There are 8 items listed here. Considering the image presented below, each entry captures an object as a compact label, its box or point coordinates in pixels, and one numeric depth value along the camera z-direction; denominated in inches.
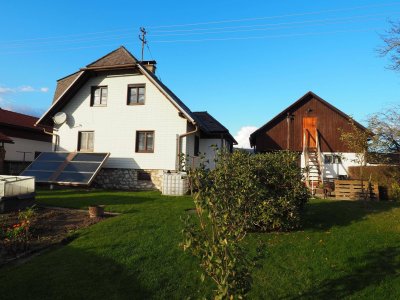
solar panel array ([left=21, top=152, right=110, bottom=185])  695.3
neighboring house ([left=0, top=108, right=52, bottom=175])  1036.5
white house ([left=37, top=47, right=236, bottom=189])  768.3
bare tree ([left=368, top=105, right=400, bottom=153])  518.3
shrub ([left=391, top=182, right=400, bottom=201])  703.1
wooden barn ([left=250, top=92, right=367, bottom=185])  1037.4
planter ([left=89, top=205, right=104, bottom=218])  406.6
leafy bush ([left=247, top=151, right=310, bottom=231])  333.1
